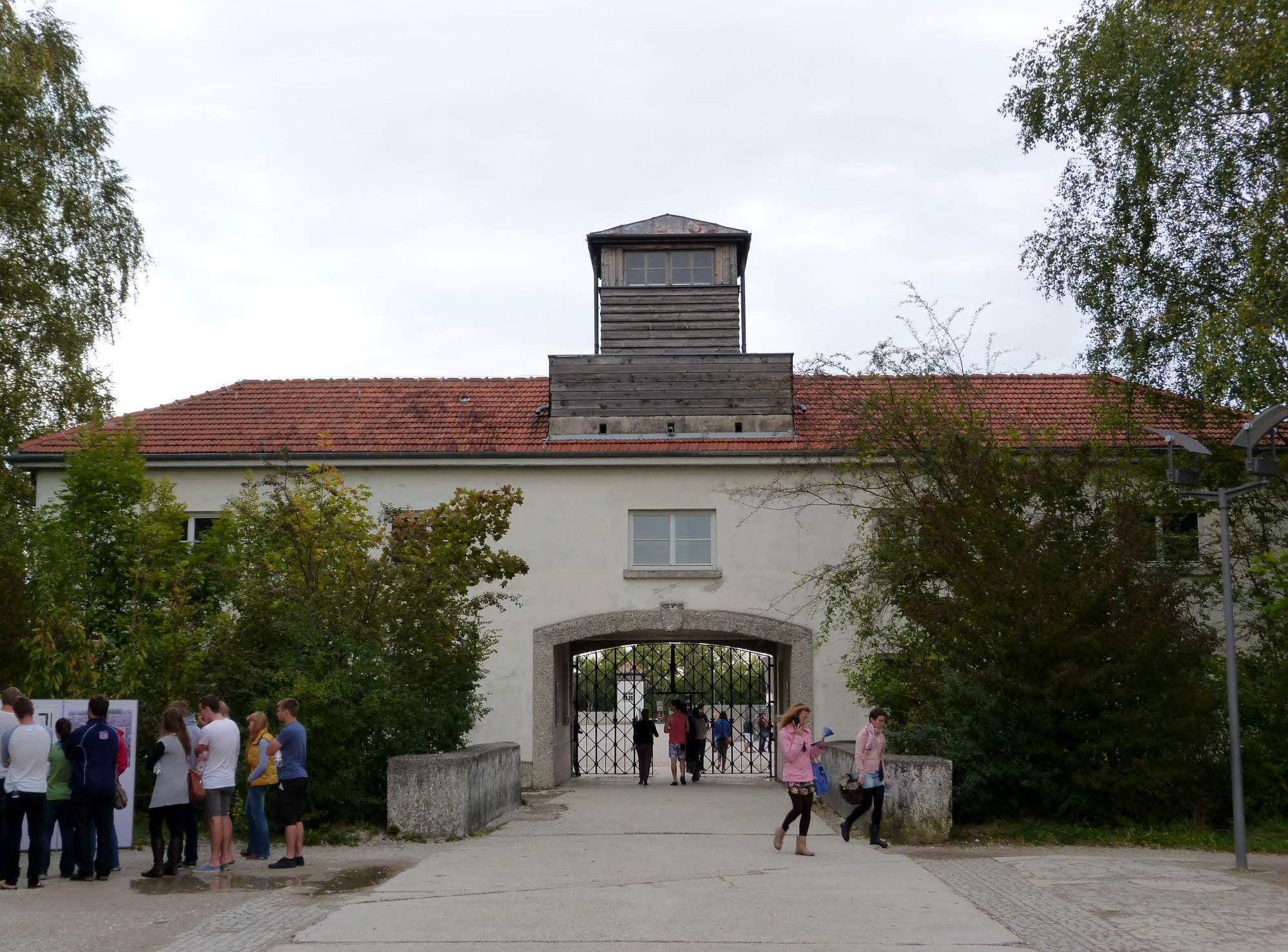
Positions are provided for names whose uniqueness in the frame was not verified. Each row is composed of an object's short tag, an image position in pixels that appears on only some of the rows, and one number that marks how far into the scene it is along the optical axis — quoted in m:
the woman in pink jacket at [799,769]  12.92
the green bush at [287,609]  14.47
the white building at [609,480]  22.27
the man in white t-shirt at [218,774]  11.46
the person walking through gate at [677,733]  24.61
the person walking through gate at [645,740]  24.58
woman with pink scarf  13.41
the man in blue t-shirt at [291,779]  11.94
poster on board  12.69
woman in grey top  11.39
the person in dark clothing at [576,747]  26.75
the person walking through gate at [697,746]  25.56
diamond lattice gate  25.56
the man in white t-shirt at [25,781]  10.76
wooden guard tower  23.69
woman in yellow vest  12.15
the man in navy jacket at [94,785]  11.15
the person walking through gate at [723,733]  30.42
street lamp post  11.70
